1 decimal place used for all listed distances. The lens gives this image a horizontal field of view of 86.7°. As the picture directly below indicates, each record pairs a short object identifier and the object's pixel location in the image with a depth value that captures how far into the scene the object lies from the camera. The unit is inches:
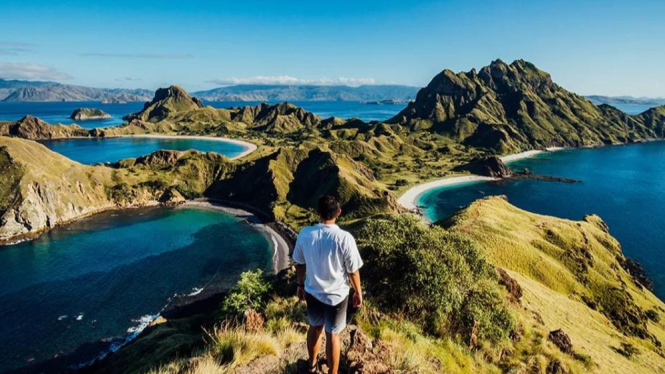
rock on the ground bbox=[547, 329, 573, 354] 1176.8
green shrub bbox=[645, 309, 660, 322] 2327.8
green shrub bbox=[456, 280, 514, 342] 916.0
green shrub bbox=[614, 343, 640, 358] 1610.5
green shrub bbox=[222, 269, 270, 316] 1756.9
